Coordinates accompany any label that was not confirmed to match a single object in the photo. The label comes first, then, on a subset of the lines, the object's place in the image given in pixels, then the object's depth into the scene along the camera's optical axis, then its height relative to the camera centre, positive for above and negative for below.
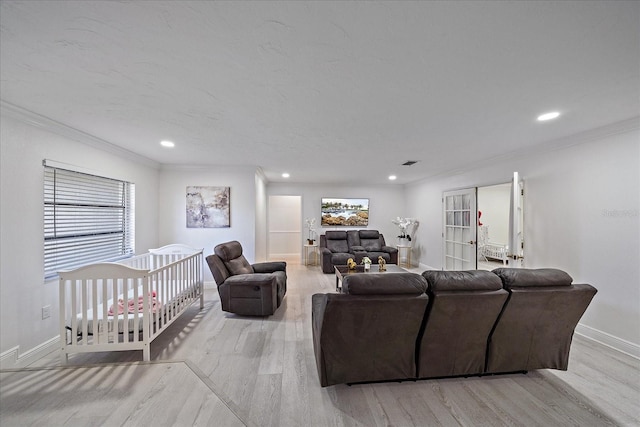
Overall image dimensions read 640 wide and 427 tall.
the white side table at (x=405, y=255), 6.87 -1.18
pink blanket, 2.47 -0.96
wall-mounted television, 7.42 +0.07
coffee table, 4.20 -0.97
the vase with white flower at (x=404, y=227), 7.07 -0.37
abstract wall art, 4.69 +0.13
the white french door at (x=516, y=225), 3.34 -0.14
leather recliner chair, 3.37 -1.04
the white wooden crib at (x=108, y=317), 2.29 -0.99
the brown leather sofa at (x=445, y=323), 1.85 -0.84
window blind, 2.63 -0.06
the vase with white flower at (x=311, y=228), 7.13 -0.40
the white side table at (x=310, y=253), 7.03 -1.11
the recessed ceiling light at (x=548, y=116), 2.33 +0.94
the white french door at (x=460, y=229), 4.70 -0.29
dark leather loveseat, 6.05 -0.89
